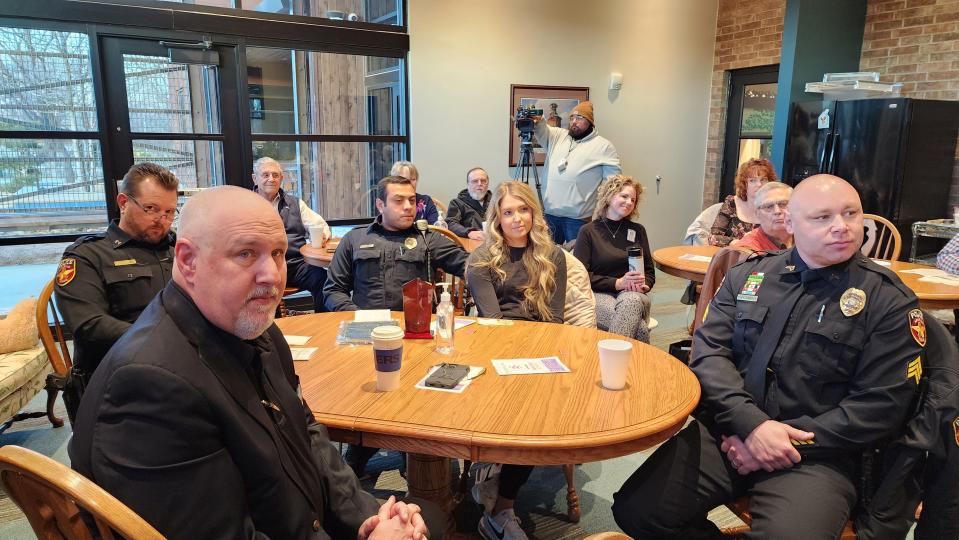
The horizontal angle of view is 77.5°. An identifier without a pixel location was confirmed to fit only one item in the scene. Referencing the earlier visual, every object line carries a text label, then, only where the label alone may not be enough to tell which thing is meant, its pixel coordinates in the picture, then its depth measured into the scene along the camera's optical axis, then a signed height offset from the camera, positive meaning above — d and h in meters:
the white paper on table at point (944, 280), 2.83 -0.59
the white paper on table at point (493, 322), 2.21 -0.63
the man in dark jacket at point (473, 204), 5.05 -0.46
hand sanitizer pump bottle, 1.85 -0.53
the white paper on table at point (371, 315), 2.24 -0.63
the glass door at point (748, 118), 6.49 +0.38
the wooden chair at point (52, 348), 2.10 -0.74
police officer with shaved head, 1.48 -0.62
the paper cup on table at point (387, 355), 1.51 -0.52
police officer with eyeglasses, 2.12 -0.45
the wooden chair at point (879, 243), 3.60 -0.59
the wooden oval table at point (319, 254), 3.48 -0.63
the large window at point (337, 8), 4.64 +1.13
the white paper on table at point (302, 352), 1.83 -0.63
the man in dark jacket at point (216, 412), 0.88 -0.42
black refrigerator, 4.84 +0.02
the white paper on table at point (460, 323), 2.16 -0.63
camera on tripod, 5.27 +0.25
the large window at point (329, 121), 4.95 +0.22
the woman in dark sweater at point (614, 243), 3.33 -0.53
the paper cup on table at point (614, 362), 1.54 -0.54
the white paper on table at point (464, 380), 1.56 -0.61
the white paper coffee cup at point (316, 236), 3.88 -0.57
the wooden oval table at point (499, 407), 1.32 -0.62
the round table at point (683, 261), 3.19 -0.60
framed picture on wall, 5.84 +0.48
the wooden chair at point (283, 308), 3.82 -1.03
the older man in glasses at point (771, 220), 2.71 -0.30
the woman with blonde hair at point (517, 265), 2.55 -0.49
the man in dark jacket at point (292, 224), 4.13 -0.53
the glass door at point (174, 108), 4.33 +0.28
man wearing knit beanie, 5.12 -0.15
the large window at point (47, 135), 4.09 +0.06
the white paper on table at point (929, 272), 3.02 -0.59
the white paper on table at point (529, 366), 1.71 -0.62
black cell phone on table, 1.58 -0.60
